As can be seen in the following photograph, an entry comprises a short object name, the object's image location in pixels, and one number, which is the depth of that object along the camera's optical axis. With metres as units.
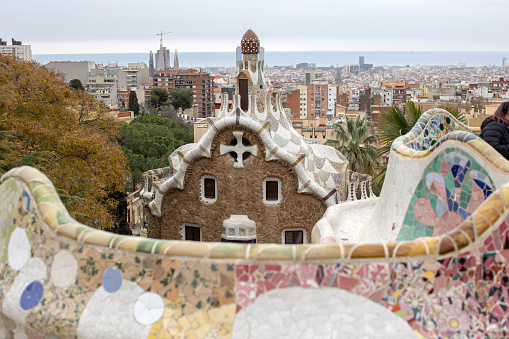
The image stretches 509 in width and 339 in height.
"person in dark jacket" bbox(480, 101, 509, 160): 6.31
